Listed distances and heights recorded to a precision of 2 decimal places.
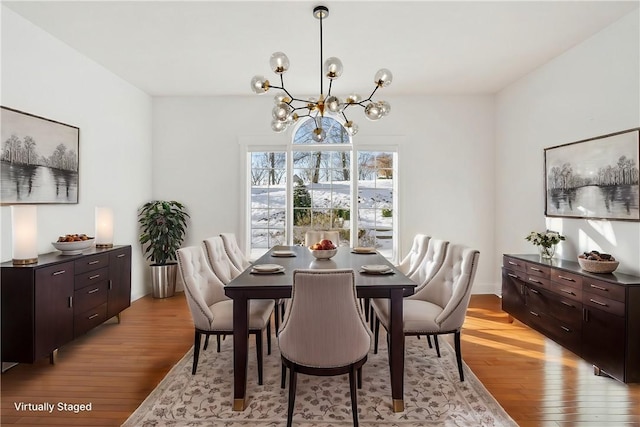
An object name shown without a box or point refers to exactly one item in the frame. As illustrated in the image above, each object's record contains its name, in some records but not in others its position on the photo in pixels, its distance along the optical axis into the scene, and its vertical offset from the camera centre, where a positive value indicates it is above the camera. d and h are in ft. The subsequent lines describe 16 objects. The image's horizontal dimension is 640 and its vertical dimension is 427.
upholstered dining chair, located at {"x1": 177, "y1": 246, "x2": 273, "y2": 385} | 8.30 -2.34
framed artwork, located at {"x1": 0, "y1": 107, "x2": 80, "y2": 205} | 9.70 +1.73
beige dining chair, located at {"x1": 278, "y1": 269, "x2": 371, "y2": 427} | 6.17 -2.07
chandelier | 8.76 +3.18
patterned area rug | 7.10 -4.06
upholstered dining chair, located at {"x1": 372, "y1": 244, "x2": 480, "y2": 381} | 8.20 -2.23
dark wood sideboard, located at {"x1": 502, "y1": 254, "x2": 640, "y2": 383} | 8.14 -2.54
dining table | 7.19 -1.81
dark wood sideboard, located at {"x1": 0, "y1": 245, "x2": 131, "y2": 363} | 8.68 -2.30
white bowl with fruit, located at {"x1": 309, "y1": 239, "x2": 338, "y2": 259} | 10.16 -0.98
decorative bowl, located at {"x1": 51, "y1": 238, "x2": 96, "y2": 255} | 10.55 -0.92
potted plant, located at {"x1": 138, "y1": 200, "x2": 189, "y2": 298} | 16.22 -1.05
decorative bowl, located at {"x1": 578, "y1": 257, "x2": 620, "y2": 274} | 9.38 -1.34
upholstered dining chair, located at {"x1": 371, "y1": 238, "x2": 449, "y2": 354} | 9.76 -1.43
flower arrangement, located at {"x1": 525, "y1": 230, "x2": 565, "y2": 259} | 11.84 -0.86
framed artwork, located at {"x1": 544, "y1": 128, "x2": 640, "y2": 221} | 9.77 +1.21
